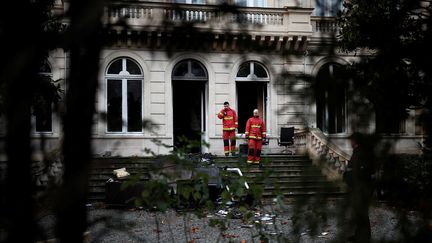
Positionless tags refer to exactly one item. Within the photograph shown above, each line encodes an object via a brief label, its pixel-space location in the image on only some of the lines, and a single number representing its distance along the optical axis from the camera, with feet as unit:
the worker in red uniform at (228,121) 58.95
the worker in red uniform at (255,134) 54.08
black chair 63.72
